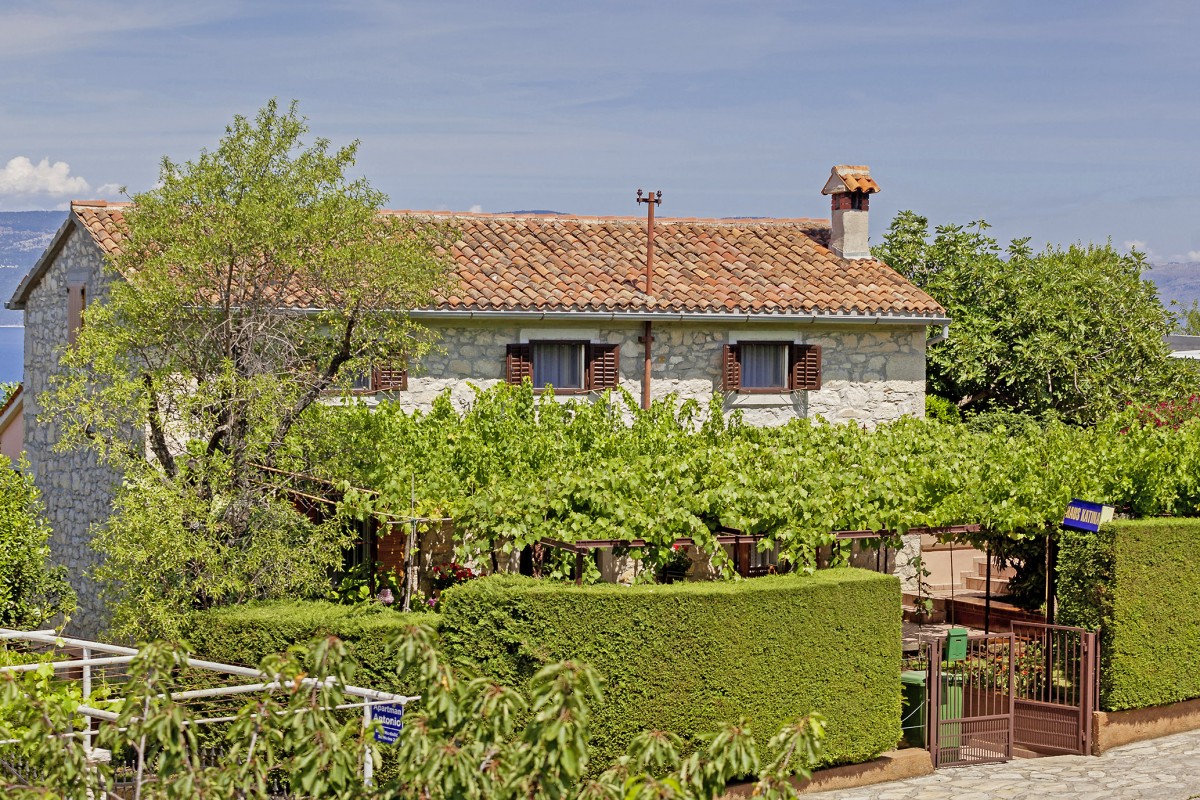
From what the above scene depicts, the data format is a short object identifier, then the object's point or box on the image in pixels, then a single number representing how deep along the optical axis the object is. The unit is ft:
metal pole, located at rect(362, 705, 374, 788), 35.89
